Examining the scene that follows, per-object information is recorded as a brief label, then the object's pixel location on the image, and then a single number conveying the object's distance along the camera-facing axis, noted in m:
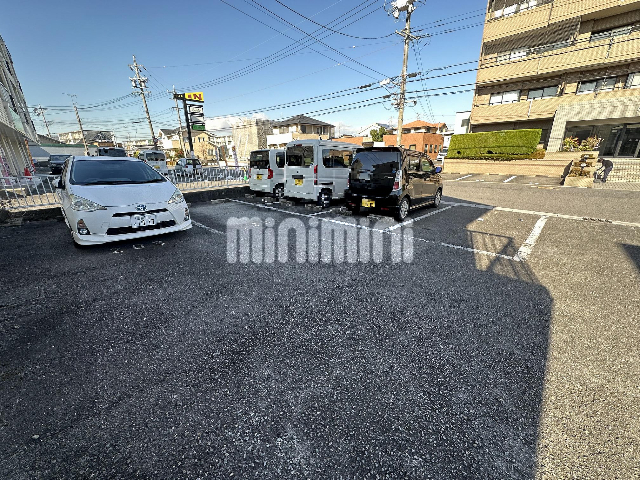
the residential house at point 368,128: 59.25
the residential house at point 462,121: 26.45
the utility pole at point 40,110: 52.29
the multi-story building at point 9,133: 10.63
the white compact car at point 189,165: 18.40
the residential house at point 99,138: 64.71
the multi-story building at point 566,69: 16.61
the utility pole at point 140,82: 29.43
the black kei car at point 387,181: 6.15
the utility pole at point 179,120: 31.30
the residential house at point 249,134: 45.01
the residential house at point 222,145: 50.94
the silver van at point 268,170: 9.51
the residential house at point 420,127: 45.66
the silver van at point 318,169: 7.65
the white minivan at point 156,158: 18.42
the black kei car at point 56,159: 23.89
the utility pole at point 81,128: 45.29
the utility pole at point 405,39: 16.69
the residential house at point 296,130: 43.58
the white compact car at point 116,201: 4.10
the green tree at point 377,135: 43.00
